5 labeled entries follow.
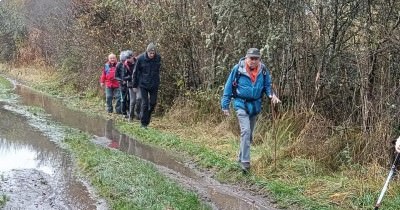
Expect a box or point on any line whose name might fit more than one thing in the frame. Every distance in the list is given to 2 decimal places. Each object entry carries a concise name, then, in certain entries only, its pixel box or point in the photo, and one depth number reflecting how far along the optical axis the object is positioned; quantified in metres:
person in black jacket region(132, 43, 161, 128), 13.03
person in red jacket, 16.12
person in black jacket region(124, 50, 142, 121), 14.20
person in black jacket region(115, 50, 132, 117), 15.12
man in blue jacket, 8.71
